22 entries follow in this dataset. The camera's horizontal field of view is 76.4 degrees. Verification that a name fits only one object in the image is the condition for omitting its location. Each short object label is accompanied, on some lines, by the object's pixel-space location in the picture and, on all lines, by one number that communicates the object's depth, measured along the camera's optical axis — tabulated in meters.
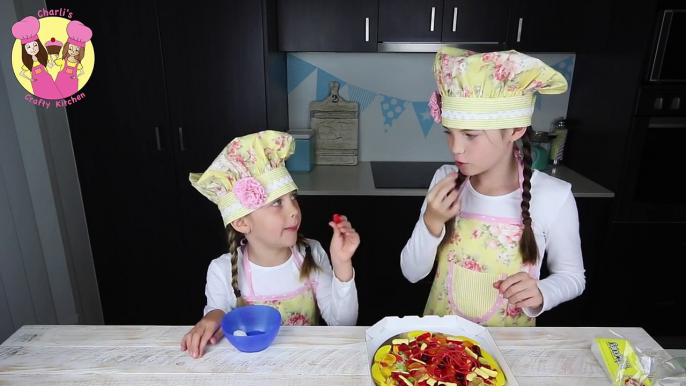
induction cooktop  1.91
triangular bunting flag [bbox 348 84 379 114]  2.22
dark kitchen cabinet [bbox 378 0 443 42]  1.87
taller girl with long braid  0.91
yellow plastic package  0.72
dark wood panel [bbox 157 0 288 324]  1.73
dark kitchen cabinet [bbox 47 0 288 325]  1.74
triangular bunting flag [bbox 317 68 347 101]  2.21
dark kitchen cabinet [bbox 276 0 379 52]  1.88
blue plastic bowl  0.81
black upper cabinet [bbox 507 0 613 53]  1.85
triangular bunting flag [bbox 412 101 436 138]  2.24
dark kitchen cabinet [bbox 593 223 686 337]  1.83
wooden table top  0.77
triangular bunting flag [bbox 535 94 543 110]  2.21
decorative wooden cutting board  2.20
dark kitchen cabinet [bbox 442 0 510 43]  1.86
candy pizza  0.69
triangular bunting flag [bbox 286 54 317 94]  2.19
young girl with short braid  0.94
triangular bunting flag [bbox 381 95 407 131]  2.24
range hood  1.91
